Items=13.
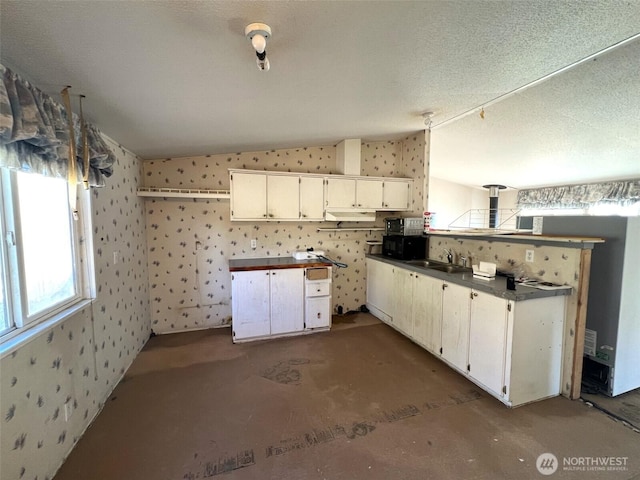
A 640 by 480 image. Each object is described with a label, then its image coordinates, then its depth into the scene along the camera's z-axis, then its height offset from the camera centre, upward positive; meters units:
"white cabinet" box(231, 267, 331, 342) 3.19 -1.01
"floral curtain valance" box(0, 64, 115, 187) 1.12 +0.41
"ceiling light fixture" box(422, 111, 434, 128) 2.77 +1.10
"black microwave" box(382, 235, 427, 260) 3.54 -0.35
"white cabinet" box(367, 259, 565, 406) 2.07 -0.99
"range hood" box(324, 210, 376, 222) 3.66 +0.08
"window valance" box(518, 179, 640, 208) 4.74 +0.53
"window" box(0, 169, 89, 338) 1.38 -0.19
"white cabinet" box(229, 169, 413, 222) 3.32 +0.35
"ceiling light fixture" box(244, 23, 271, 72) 1.18 +0.83
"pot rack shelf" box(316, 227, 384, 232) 3.97 -0.12
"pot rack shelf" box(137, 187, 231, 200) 3.07 +0.33
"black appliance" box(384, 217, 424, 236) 3.55 -0.07
